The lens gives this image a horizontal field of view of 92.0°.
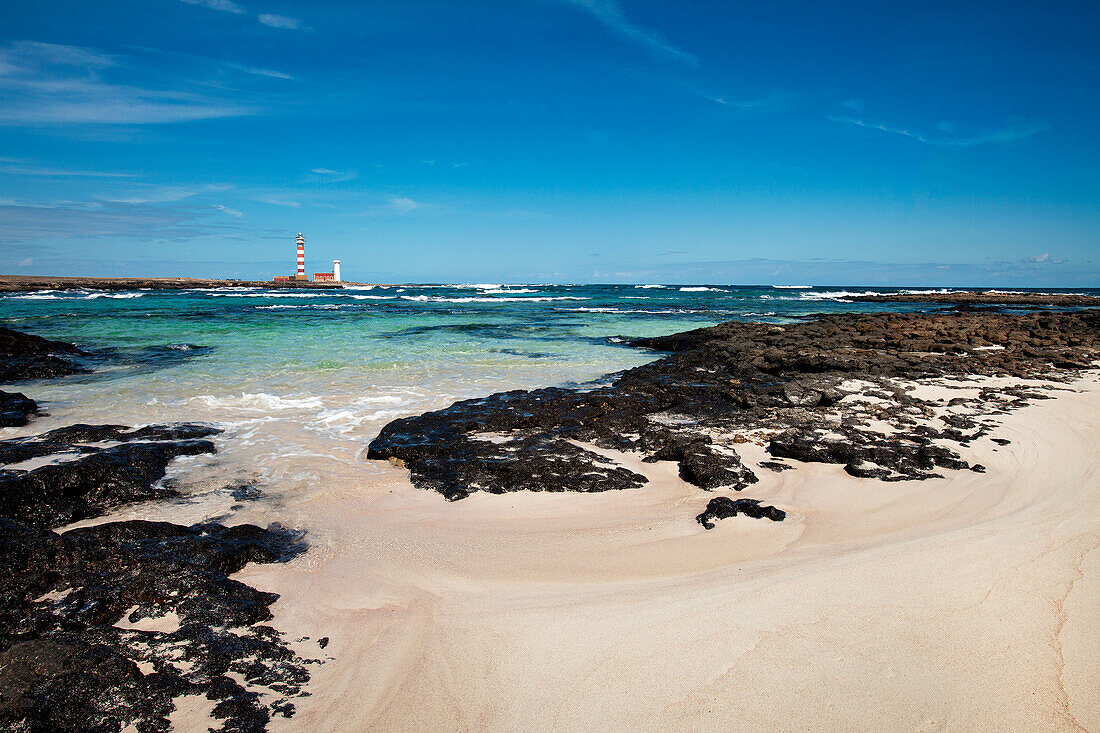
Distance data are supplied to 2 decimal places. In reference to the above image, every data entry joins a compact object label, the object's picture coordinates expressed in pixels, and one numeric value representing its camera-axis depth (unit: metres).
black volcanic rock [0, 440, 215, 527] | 4.05
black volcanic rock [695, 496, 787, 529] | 4.12
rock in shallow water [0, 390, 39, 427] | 6.77
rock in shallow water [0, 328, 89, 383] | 10.52
